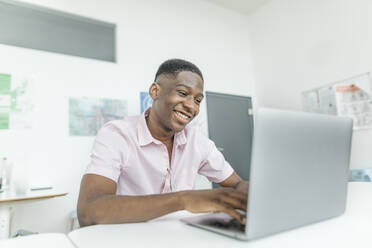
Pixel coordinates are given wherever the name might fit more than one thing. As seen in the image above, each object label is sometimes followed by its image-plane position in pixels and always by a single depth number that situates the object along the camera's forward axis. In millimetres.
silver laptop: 389
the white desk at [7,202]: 1551
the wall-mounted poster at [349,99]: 2482
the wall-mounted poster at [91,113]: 2477
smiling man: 587
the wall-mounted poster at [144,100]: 2852
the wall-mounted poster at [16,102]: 2213
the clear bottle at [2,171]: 1977
